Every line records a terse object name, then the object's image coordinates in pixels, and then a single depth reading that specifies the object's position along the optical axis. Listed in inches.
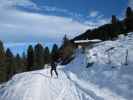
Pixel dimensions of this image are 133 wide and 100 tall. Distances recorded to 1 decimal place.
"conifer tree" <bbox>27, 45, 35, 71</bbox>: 1749.8
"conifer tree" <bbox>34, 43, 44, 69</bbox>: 1805.7
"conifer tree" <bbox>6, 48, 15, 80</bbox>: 1607.7
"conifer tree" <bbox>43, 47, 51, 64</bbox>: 2144.2
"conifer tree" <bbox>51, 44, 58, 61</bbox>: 2287.7
